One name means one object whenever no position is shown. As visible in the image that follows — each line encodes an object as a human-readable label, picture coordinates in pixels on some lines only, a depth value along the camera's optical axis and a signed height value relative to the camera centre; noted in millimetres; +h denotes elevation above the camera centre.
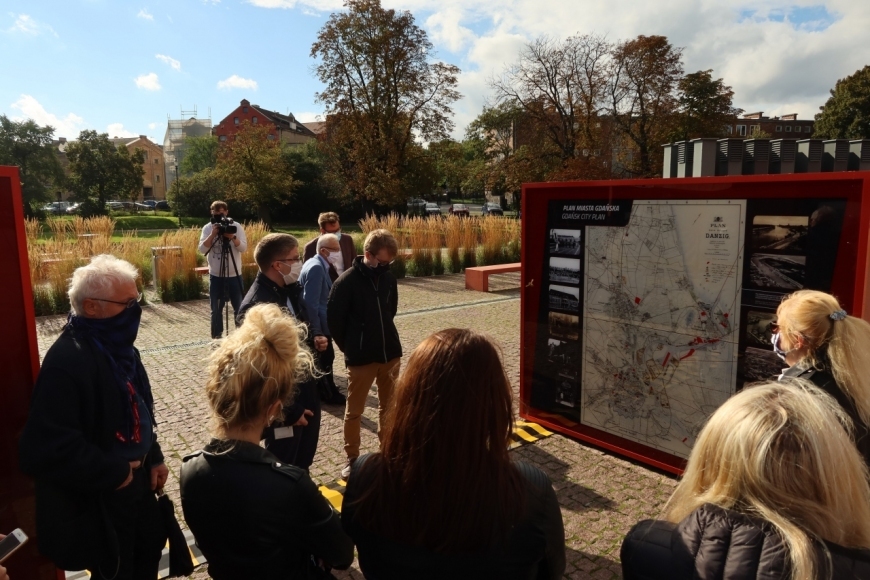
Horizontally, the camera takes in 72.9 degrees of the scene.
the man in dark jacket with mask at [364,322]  4438 -804
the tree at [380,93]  33531 +7083
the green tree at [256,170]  40719 +3166
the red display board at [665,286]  3525 -519
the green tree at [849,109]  41875 +7554
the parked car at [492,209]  50438 +527
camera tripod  8172 -649
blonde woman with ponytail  2629 -634
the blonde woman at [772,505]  1334 -696
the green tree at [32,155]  43500 +4669
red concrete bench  14188 -1464
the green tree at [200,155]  68938 +7120
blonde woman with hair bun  1818 -890
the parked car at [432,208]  49744 +617
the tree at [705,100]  30244 +5866
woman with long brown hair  1550 -724
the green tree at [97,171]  47719 +3712
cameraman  8297 -706
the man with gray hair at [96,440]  2232 -878
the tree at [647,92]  29062 +6084
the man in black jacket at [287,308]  3430 -637
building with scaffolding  86188 +12450
